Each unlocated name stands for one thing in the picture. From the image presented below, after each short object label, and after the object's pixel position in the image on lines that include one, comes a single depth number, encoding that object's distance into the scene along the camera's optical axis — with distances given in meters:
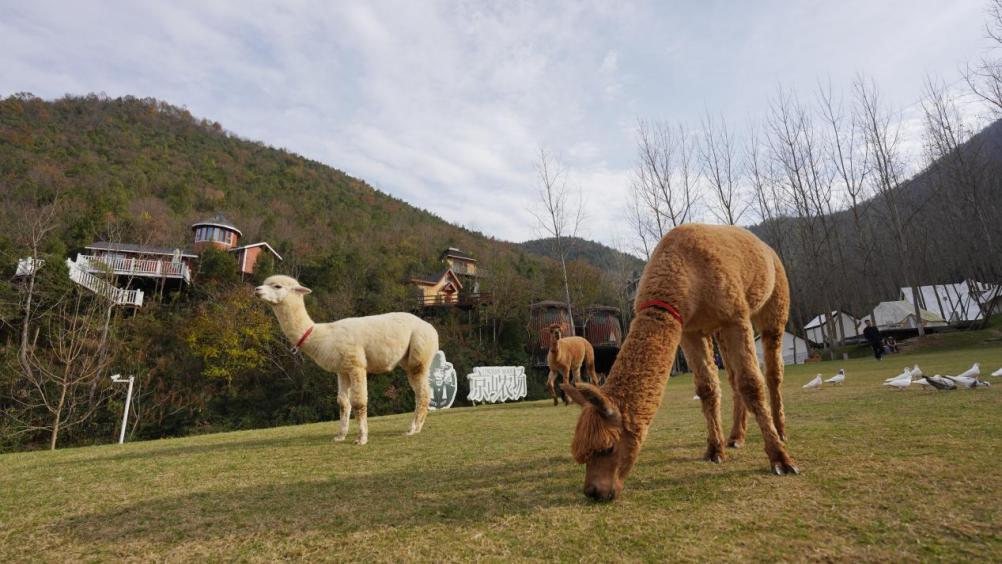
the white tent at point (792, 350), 41.31
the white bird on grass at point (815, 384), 10.16
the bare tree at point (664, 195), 31.11
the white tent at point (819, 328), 52.61
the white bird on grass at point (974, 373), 7.91
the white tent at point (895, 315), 44.66
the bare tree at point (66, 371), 16.27
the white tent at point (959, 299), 40.97
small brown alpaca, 12.27
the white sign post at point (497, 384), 19.27
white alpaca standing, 5.93
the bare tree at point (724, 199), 30.30
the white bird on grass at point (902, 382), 7.93
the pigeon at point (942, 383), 7.00
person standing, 24.10
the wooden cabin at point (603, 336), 34.88
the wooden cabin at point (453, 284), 32.88
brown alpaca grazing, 2.72
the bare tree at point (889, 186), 31.34
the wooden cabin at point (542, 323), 31.48
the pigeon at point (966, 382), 6.93
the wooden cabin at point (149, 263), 21.75
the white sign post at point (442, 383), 16.20
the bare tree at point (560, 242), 29.19
